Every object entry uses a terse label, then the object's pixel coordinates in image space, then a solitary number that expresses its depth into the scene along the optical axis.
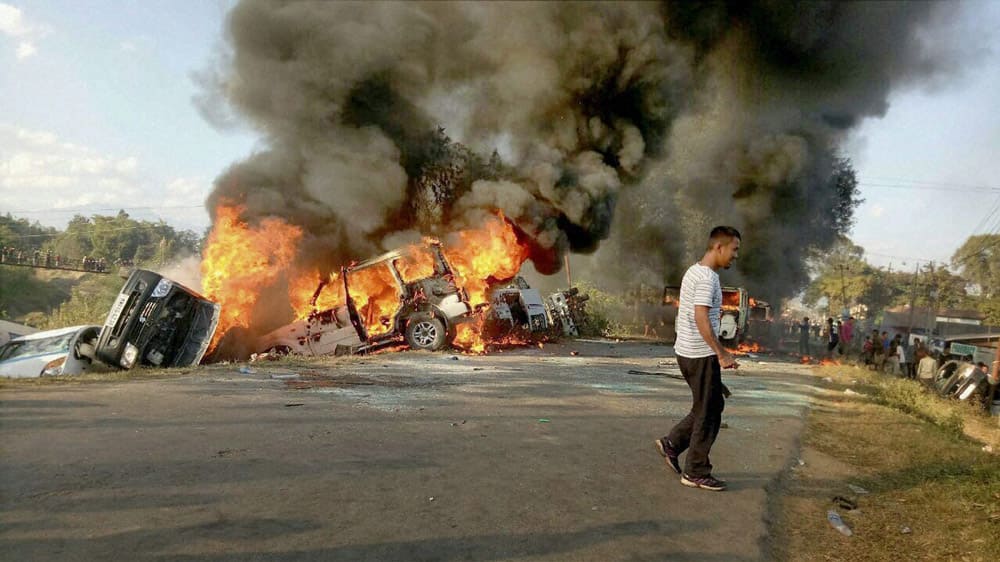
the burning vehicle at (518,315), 16.02
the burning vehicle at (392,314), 12.27
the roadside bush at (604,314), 25.39
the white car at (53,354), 9.00
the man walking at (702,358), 3.71
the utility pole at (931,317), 40.36
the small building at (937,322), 37.34
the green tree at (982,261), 49.27
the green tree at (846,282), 63.34
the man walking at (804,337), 22.58
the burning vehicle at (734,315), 19.25
